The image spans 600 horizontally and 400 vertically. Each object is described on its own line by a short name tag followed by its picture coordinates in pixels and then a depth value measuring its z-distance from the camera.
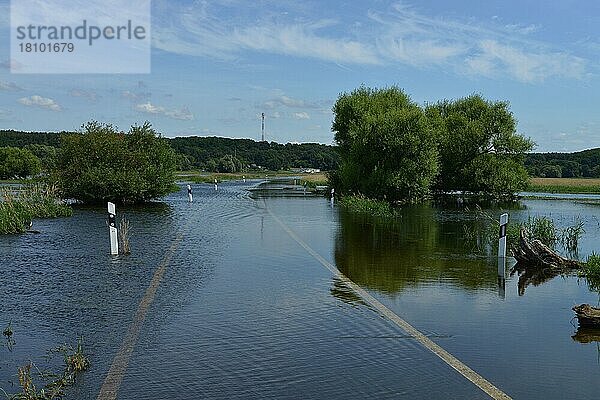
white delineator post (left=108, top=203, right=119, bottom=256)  14.09
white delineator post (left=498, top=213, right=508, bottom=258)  12.61
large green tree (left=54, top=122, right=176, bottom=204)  34.69
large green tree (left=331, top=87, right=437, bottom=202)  40.16
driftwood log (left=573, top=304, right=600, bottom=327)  7.94
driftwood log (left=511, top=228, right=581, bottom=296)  12.81
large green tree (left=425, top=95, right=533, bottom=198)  52.66
